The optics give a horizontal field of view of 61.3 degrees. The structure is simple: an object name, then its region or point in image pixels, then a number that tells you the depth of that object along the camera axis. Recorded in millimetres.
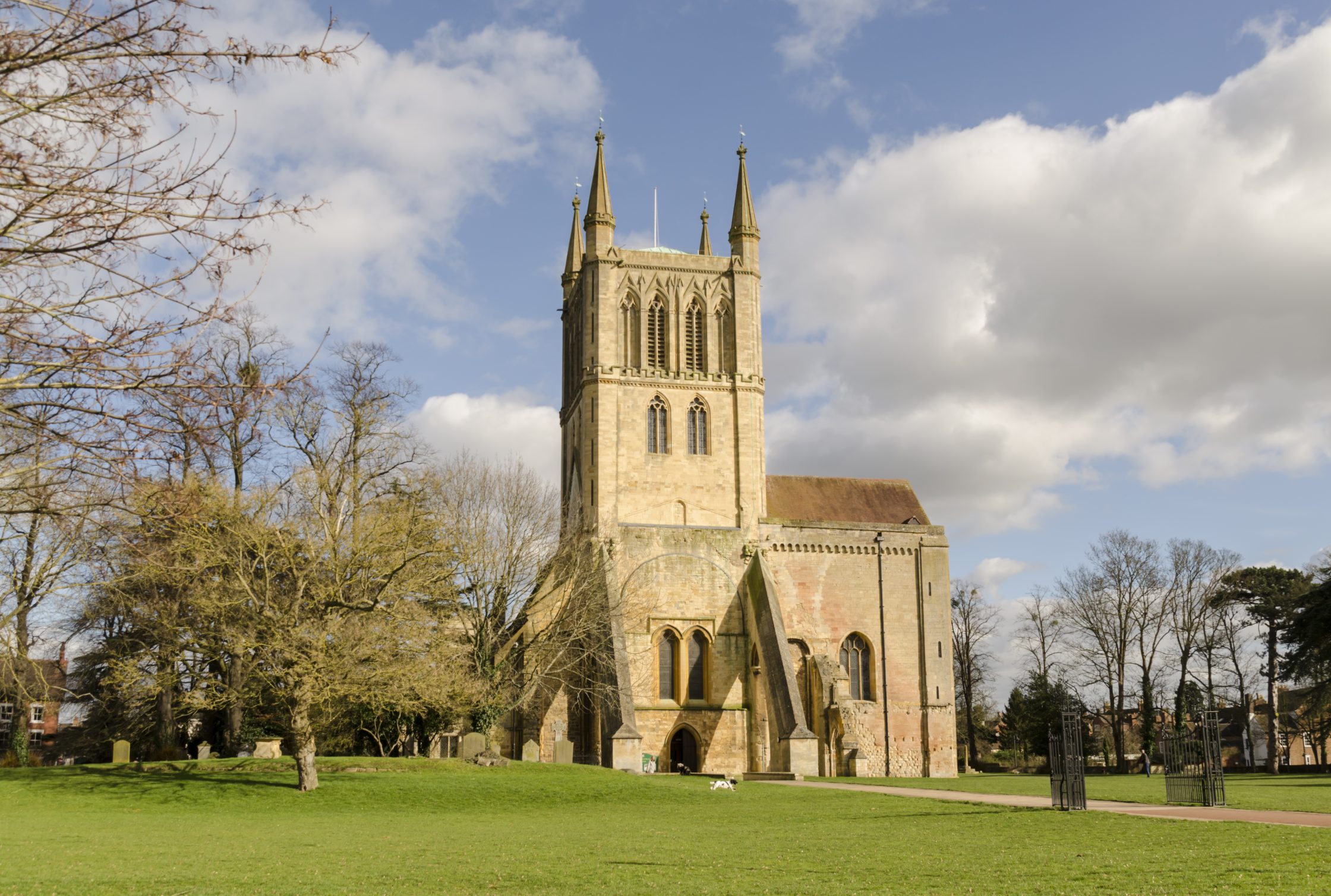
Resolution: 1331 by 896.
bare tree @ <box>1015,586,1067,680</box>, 59066
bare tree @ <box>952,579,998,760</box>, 62281
